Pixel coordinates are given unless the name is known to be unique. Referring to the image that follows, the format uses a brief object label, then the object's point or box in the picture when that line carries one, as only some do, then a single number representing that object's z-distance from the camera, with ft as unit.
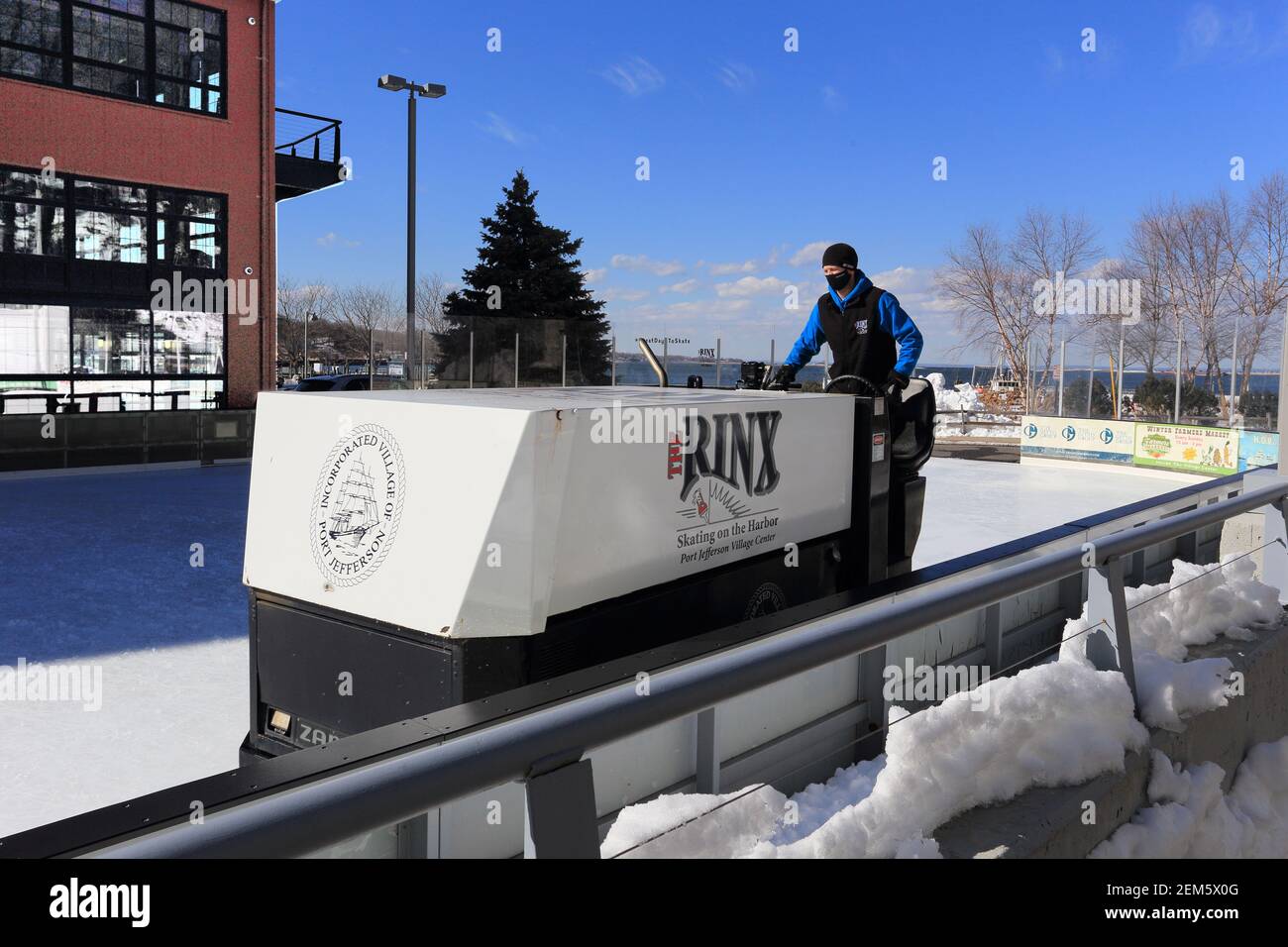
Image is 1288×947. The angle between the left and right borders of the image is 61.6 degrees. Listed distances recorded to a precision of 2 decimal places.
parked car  88.02
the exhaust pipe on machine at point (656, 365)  18.93
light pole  68.44
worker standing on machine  20.53
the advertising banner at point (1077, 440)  81.41
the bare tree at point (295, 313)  182.70
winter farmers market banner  73.51
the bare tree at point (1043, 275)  149.48
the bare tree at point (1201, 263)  129.90
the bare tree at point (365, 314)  194.39
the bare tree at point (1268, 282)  119.96
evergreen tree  143.64
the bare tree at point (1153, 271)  130.72
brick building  64.95
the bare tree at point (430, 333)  91.35
